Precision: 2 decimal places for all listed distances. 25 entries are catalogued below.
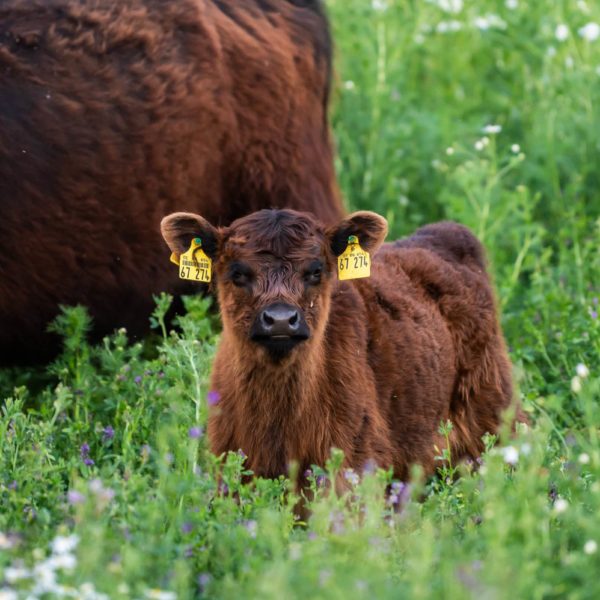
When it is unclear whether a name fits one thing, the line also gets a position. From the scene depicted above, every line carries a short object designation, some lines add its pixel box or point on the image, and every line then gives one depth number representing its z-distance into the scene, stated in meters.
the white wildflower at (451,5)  20.95
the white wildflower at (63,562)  6.74
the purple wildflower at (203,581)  7.56
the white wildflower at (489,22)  19.84
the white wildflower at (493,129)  14.67
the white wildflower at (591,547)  7.02
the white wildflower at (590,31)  18.02
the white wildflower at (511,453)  7.74
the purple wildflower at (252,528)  8.06
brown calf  10.10
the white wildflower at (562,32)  18.44
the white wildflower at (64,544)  6.85
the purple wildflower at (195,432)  8.41
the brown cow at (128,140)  12.66
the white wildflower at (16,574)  6.72
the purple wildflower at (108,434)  10.85
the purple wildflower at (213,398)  9.80
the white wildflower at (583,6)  18.94
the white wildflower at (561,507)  7.33
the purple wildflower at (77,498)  7.31
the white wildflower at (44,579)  6.83
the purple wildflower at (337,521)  7.80
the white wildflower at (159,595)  6.58
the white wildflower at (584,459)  8.20
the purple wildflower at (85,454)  10.12
